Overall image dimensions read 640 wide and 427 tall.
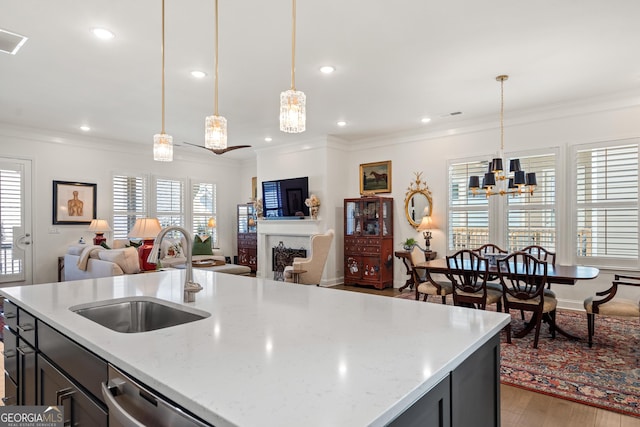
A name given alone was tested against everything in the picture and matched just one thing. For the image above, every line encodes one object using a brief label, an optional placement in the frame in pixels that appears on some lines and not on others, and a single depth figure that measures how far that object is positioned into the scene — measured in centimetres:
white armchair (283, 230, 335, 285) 541
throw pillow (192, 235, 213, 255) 805
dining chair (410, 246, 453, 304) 436
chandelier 419
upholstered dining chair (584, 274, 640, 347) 329
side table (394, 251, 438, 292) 607
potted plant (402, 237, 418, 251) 643
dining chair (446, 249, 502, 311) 386
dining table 348
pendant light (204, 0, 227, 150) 236
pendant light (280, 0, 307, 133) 204
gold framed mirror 646
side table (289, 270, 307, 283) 540
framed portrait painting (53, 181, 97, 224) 660
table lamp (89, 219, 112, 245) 662
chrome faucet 164
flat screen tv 728
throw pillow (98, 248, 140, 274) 463
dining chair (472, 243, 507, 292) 417
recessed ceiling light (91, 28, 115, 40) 313
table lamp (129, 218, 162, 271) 500
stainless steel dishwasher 84
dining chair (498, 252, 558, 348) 352
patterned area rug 261
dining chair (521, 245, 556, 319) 452
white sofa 463
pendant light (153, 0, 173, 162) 275
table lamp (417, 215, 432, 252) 625
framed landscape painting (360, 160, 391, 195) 696
